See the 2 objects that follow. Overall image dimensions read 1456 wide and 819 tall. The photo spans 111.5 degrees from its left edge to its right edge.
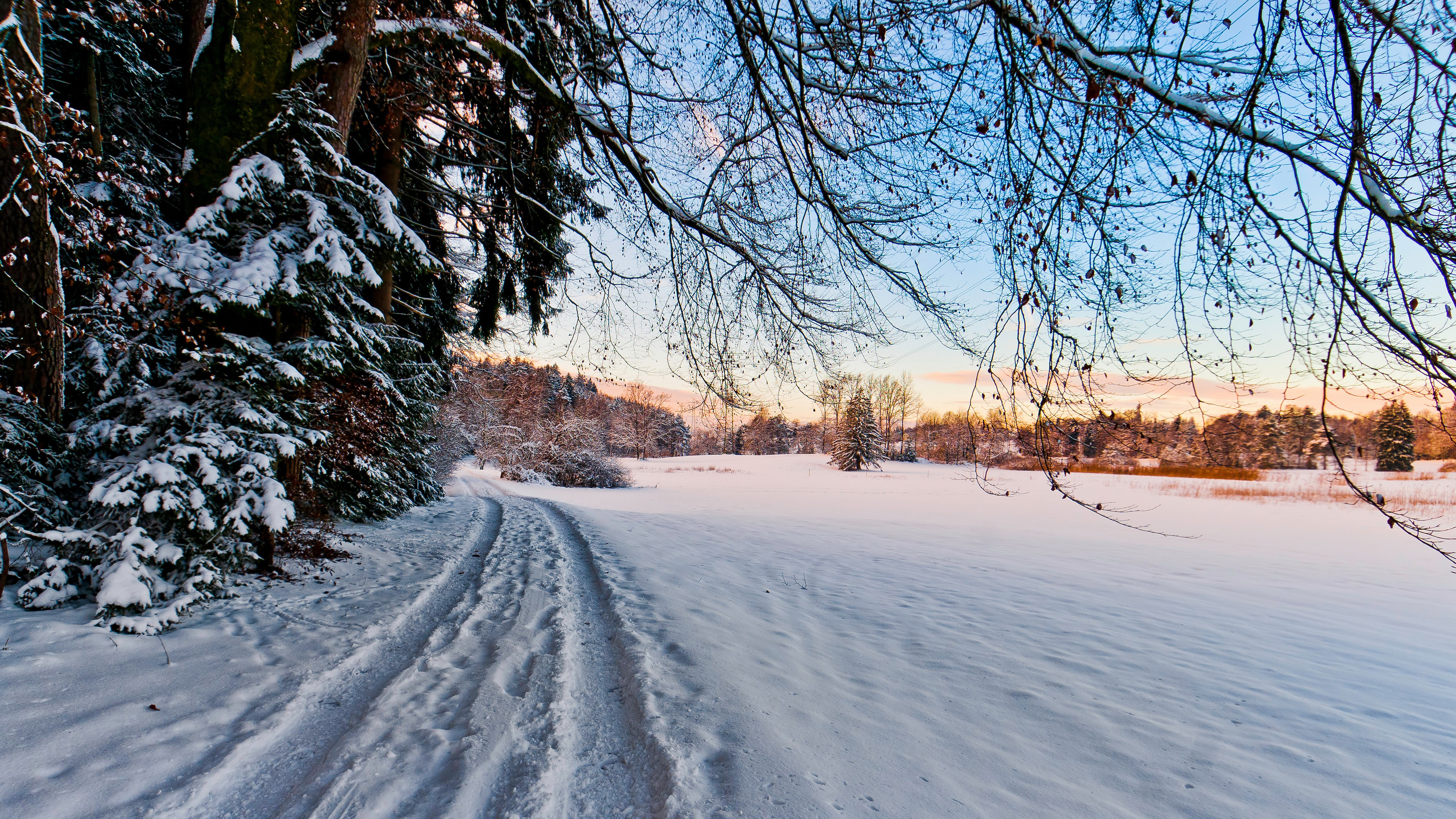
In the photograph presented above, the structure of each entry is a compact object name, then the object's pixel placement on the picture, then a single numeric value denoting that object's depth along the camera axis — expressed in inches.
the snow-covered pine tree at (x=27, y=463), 126.3
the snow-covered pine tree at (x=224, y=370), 126.9
